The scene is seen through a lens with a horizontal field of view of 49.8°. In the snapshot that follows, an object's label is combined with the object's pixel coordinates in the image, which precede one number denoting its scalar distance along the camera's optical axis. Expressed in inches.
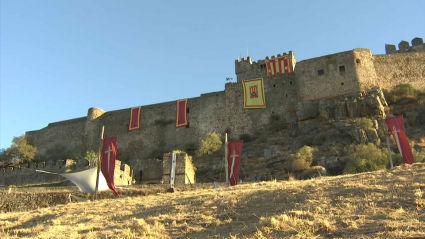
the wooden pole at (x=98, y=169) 706.1
